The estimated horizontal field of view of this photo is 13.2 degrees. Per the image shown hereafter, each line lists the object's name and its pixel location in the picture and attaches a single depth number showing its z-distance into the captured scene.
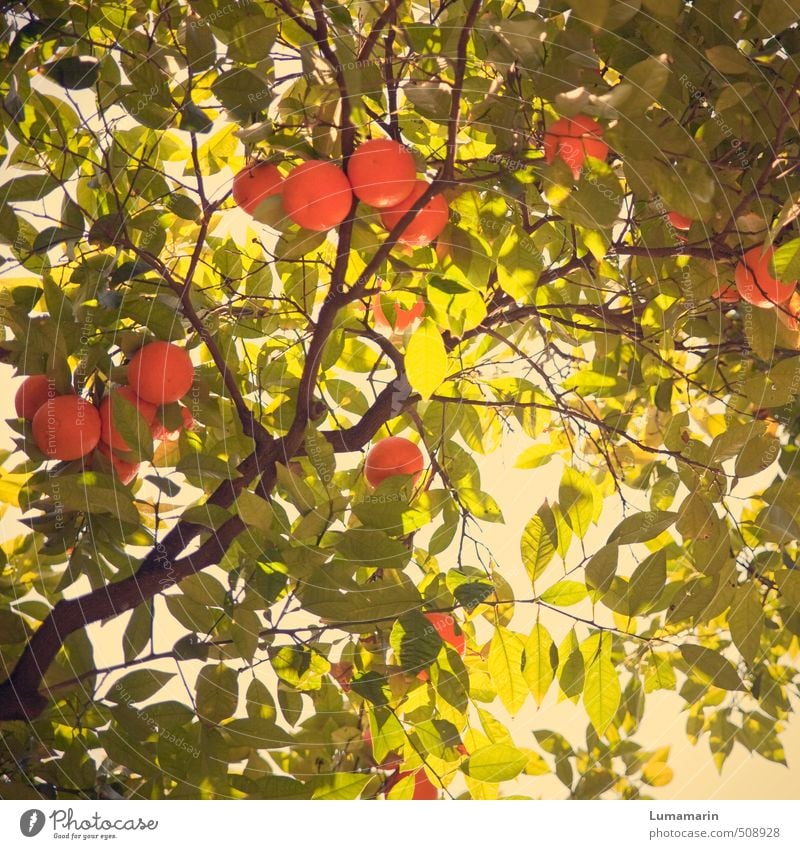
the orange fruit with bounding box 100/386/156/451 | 3.75
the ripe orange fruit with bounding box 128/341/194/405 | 3.76
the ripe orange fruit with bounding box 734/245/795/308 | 3.83
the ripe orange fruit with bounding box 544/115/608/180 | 3.77
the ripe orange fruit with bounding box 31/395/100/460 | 3.73
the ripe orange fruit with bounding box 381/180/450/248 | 3.76
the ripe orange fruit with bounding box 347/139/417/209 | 3.72
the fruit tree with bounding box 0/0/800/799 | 3.75
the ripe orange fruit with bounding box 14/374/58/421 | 3.77
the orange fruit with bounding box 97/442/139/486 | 3.78
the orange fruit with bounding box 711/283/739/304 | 3.92
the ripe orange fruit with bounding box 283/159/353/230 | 3.71
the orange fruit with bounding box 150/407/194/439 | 3.79
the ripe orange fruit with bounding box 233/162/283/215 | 3.80
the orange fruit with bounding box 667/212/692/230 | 3.88
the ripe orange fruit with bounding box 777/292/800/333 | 3.86
